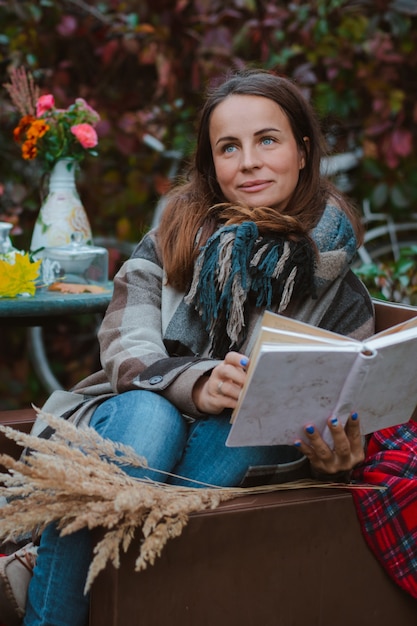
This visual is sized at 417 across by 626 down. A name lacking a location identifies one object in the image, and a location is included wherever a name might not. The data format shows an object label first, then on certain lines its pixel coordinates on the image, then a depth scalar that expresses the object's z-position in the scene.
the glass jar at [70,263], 4.71
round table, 4.23
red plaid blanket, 3.00
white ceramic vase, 4.92
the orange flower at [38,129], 4.86
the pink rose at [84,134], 4.90
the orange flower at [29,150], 4.90
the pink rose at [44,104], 4.99
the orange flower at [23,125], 5.01
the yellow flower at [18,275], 4.21
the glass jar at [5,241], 4.60
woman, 3.04
